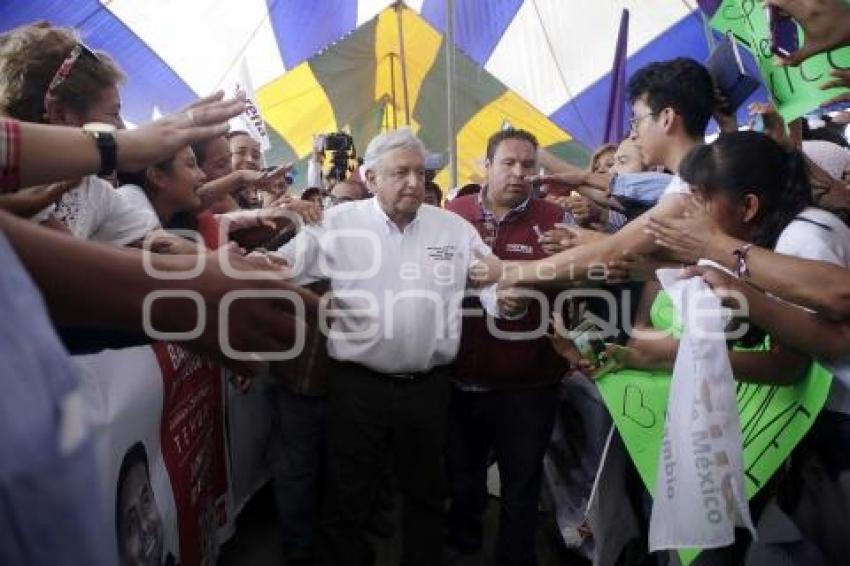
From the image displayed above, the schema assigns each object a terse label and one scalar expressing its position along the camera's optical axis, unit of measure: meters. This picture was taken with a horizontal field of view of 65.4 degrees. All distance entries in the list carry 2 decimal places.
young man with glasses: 2.34
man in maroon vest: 2.82
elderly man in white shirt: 2.64
